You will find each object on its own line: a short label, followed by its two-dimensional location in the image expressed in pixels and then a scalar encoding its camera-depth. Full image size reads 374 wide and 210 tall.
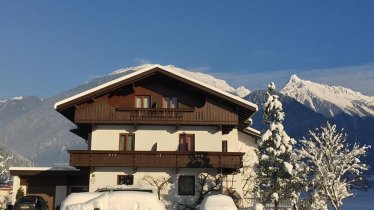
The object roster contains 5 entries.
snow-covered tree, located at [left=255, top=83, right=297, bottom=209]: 25.41
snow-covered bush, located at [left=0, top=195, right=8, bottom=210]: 35.80
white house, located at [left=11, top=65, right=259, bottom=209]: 31.44
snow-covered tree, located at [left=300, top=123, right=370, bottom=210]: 24.33
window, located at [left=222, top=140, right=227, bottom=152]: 36.75
